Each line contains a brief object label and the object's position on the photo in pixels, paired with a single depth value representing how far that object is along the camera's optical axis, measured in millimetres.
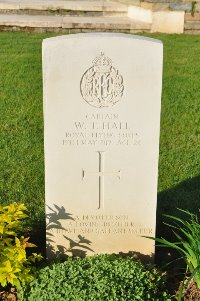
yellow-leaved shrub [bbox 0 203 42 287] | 3127
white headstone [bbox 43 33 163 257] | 3242
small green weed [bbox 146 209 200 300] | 3332
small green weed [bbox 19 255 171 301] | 3162
